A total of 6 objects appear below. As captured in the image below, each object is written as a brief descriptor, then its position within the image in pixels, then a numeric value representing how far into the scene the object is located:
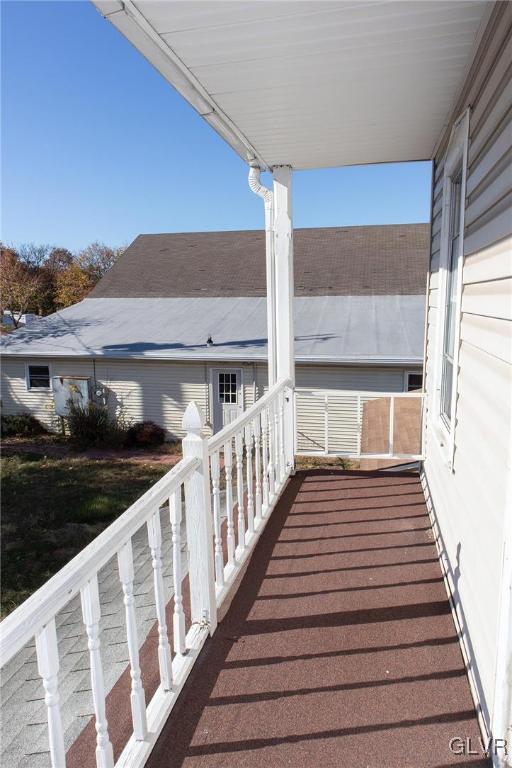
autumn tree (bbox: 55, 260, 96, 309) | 28.92
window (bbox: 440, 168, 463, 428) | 3.00
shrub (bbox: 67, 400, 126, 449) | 11.80
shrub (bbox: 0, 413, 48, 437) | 12.82
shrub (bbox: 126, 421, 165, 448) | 11.91
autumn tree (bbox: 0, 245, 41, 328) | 26.45
